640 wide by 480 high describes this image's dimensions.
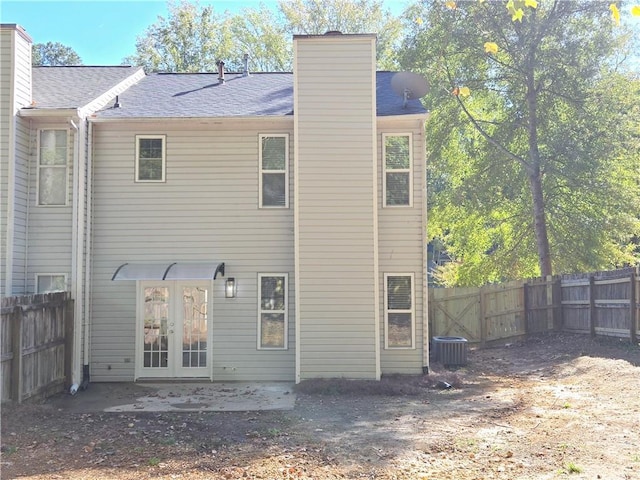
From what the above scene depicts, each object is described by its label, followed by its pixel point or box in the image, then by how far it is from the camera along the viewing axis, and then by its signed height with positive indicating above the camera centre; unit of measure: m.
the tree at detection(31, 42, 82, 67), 38.50 +14.94
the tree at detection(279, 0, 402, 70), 28.91 +12.87
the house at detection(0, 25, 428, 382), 10.91 +0.78
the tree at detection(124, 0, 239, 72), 29.78 +12.08
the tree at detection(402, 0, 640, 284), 17.91 +4.56
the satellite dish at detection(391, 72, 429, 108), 12.23 +3.92
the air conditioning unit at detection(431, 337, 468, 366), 12.69 -2.04
